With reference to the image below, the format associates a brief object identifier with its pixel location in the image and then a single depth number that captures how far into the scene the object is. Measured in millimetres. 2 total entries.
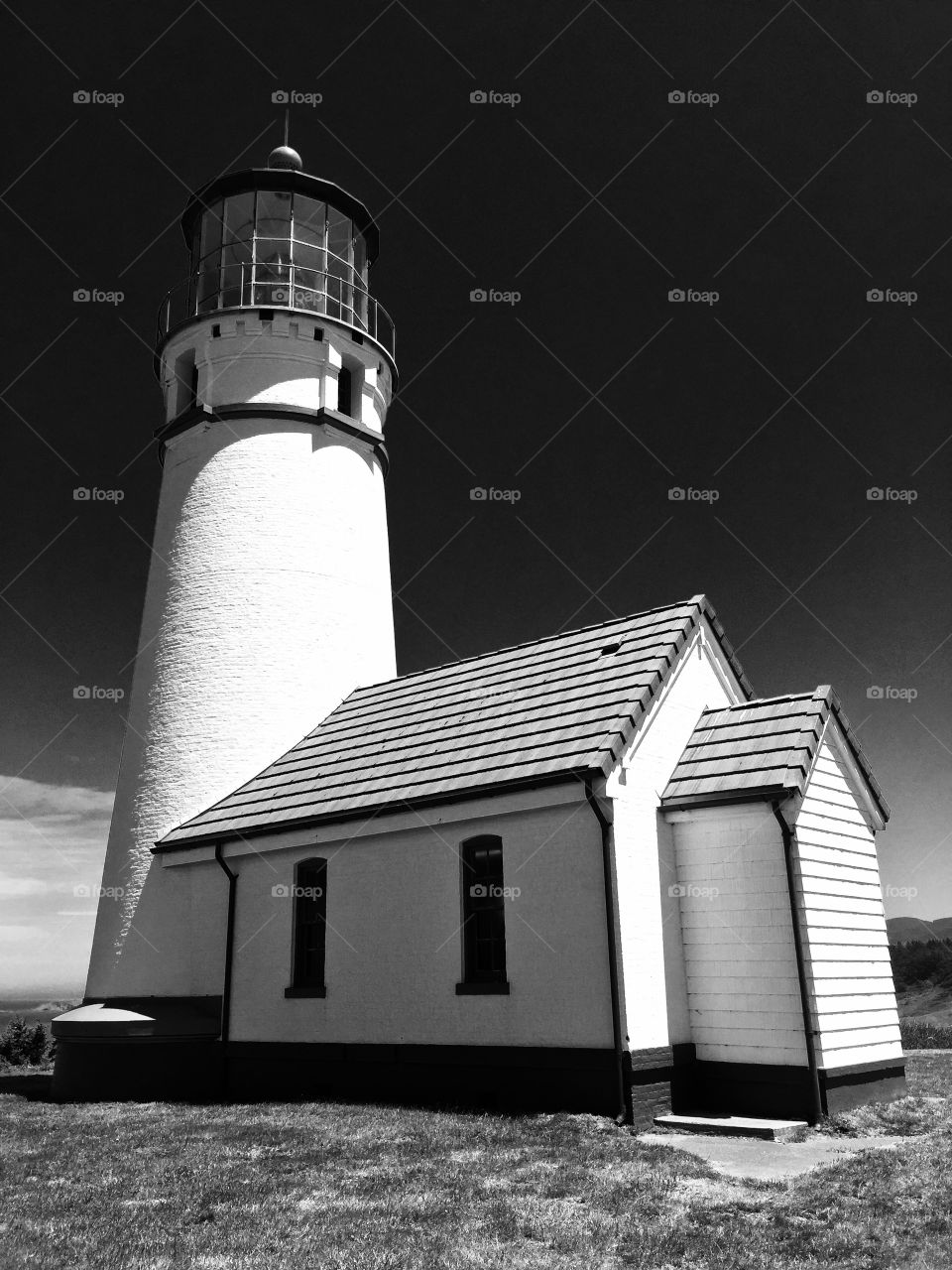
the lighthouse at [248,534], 17625
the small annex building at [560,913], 11992
